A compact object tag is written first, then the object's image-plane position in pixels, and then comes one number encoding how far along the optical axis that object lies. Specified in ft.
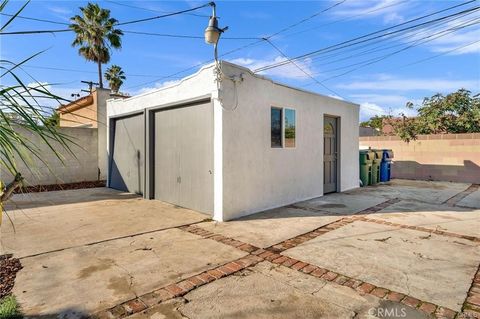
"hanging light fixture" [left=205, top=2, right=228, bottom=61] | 17.39
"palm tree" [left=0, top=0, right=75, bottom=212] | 4.66
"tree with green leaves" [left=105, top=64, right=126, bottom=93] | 80.38
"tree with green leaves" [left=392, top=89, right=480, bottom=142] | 43.47
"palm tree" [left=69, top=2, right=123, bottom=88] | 57.16
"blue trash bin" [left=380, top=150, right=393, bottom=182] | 37.88
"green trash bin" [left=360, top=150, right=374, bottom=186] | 34.53
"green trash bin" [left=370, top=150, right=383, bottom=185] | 36.11
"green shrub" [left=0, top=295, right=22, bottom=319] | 7.88
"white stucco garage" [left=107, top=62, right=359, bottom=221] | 18.61
